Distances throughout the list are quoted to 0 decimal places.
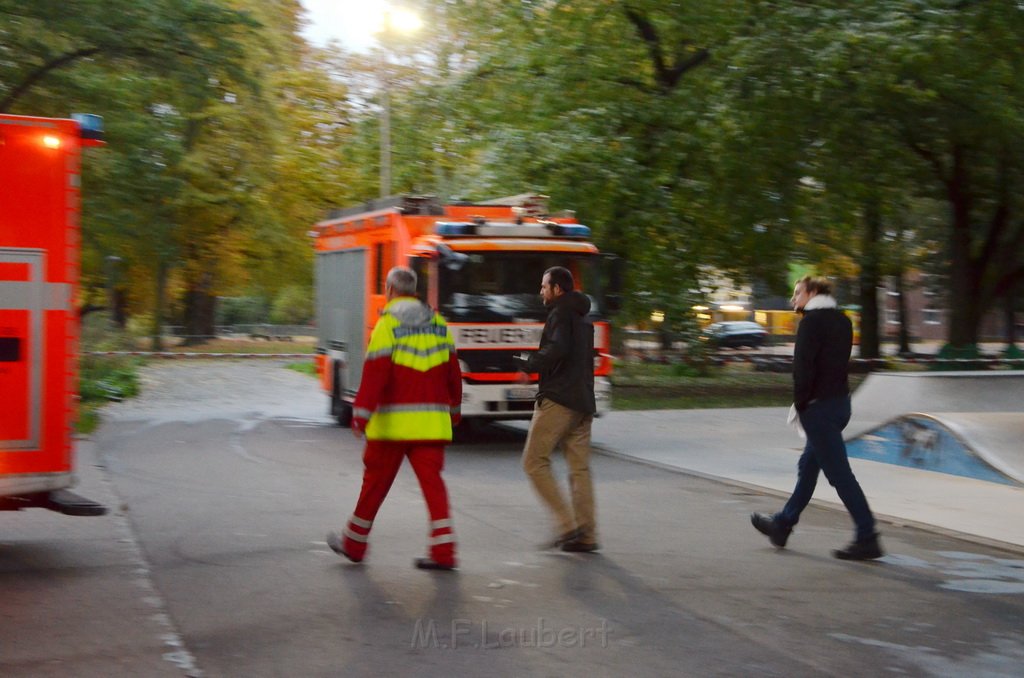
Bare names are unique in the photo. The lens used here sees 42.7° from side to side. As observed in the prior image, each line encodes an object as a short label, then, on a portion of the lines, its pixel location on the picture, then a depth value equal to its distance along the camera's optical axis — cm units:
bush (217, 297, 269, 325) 8412
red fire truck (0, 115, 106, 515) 769
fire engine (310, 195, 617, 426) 1505
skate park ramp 1234
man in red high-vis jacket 757
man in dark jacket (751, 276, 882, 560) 807
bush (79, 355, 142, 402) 2225
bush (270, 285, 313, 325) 7922
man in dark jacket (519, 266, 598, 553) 831
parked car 6047
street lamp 2661
